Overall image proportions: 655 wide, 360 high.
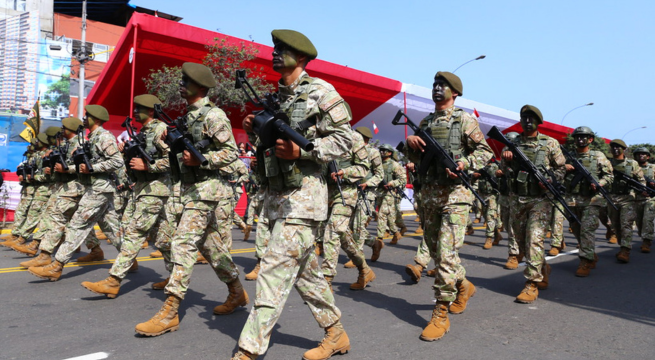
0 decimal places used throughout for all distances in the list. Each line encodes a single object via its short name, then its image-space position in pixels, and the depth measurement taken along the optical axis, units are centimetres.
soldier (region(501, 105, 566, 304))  591
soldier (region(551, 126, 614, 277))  775
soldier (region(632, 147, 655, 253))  1031
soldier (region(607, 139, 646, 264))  966
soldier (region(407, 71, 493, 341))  464
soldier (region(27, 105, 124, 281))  632
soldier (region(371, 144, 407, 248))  1059
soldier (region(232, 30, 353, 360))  334
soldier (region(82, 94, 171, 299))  551
